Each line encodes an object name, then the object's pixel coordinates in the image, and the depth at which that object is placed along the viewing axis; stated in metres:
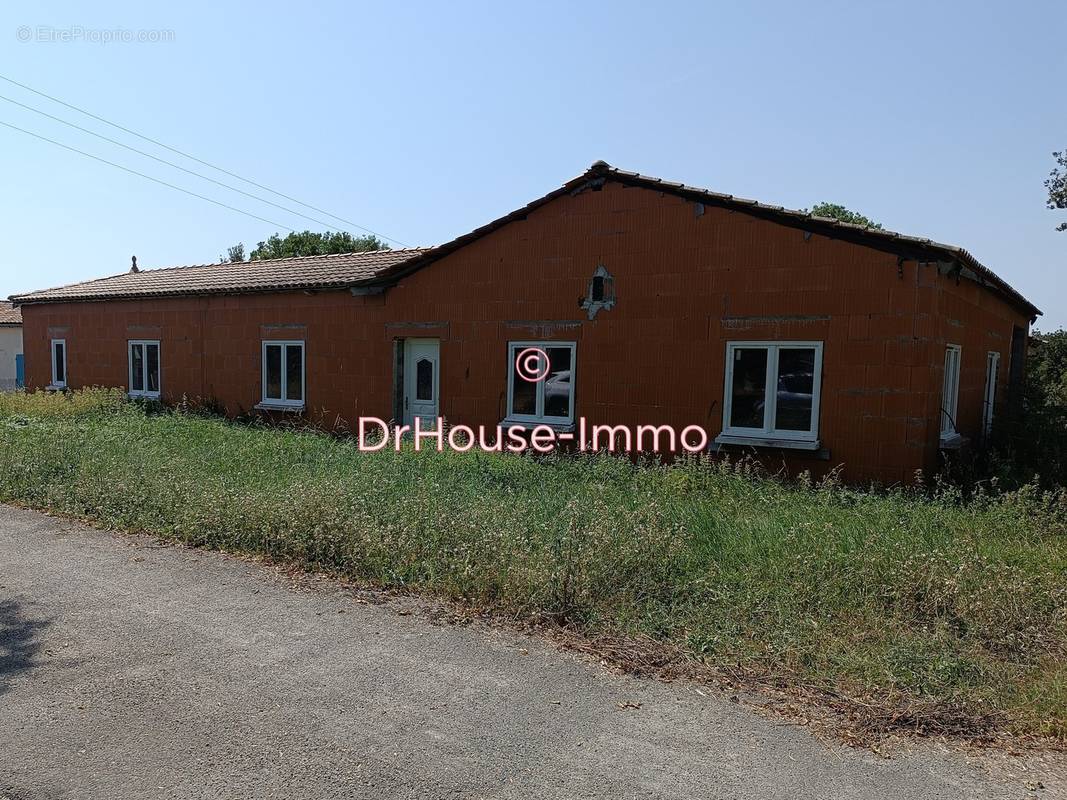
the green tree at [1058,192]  24.92
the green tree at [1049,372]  17.09
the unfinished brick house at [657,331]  9.47
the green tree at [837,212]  36.78
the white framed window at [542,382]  12.05
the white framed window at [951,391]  10.45
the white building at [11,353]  33.66
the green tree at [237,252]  58.28
